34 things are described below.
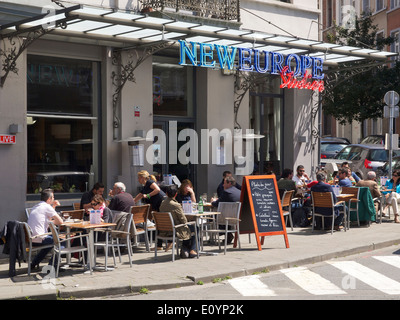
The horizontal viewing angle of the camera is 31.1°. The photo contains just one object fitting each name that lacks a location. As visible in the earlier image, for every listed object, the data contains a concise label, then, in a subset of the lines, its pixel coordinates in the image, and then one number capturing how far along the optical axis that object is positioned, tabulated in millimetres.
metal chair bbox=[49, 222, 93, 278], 10836
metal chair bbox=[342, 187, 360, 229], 16875
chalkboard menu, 13696
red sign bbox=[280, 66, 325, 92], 17550
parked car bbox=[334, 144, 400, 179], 25594
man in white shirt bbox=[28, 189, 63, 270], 11203
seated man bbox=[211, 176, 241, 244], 13930
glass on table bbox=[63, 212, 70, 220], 12320
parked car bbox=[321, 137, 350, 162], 32281
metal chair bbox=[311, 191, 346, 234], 15797
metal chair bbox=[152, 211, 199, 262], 12205
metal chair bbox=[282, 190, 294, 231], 15931
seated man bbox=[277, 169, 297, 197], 16984
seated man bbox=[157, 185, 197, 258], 12359
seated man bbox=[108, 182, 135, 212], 13203
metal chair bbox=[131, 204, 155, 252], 13125
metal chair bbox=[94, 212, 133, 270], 11766
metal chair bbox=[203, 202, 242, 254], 13477
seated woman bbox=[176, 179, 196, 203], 13694
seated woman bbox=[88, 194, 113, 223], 11945
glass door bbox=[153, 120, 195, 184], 17312
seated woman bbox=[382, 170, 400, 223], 18141
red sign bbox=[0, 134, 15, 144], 13578
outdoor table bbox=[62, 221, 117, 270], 11195
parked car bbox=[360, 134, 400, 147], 33344
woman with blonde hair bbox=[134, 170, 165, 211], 14305
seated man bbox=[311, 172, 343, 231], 15875
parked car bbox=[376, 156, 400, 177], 23828
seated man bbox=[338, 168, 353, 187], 17672
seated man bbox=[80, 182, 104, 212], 13367
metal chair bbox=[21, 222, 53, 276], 10988
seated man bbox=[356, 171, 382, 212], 17531
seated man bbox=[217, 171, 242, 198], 15333
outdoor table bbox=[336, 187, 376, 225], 17047
